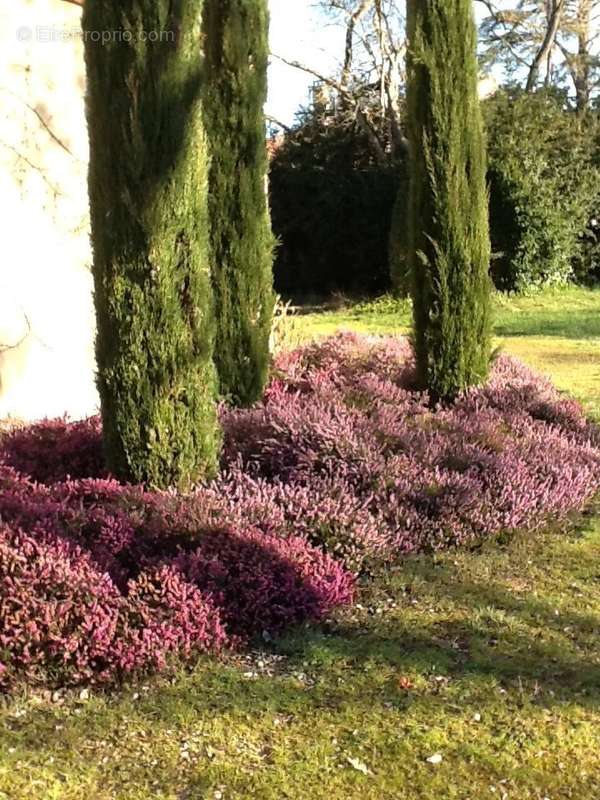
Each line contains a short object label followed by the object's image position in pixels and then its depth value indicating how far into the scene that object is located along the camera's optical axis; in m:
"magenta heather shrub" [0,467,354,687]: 3.44
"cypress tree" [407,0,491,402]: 6.87
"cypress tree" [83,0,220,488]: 4.55
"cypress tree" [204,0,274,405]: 6.70
